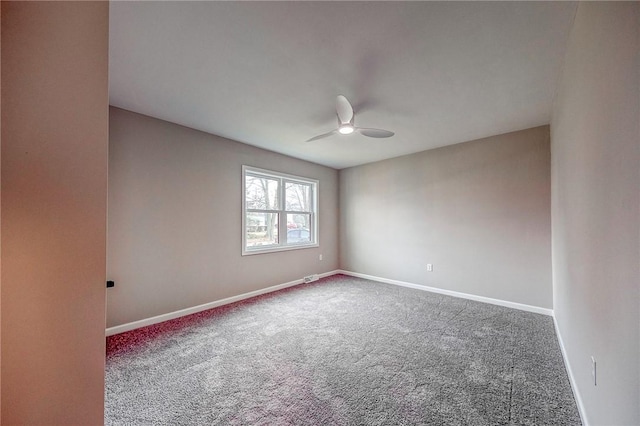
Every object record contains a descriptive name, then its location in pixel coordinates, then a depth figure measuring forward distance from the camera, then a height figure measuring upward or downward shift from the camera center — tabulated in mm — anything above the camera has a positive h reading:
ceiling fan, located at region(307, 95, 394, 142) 2227 +914
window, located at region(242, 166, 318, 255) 4117 +87
